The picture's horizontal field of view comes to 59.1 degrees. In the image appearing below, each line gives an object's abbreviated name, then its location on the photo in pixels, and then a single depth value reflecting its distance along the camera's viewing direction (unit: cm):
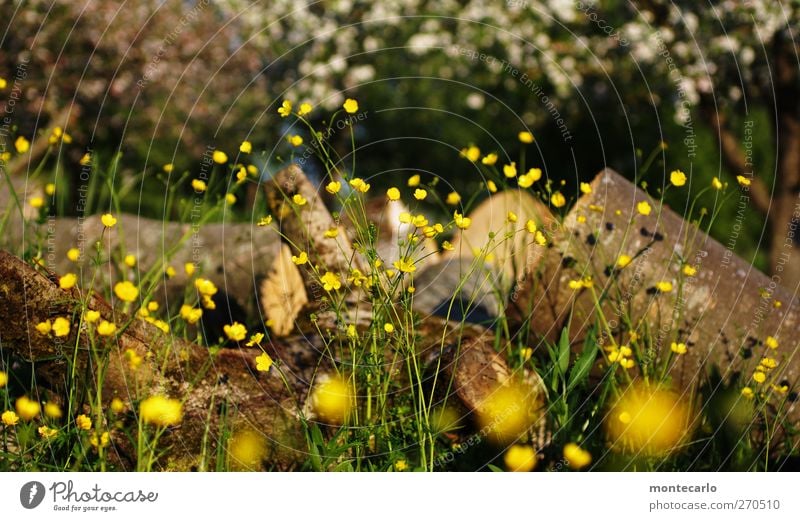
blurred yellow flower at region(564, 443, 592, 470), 241
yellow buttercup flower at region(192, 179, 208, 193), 309
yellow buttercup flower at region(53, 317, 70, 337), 253
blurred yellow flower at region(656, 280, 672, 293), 352
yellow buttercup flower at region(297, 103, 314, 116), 298
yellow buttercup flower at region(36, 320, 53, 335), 255
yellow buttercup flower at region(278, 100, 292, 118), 305
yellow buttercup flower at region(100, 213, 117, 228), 273
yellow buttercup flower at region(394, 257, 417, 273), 262
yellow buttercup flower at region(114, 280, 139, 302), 240
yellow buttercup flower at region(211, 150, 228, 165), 352
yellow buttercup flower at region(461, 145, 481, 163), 364
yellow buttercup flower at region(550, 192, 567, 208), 356
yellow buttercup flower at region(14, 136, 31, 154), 381
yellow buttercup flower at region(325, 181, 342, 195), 269
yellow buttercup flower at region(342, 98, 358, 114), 289
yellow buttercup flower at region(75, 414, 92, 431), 265
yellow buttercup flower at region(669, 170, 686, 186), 322
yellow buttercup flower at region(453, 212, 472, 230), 276
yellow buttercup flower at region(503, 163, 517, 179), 347
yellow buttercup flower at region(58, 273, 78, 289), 246
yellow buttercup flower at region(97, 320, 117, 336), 248
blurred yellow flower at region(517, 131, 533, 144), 353
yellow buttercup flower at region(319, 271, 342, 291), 281
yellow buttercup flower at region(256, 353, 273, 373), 269
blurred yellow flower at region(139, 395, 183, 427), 262
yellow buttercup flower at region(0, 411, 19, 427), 264
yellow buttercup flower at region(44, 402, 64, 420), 246
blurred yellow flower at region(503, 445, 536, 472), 284
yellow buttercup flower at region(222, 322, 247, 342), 266
